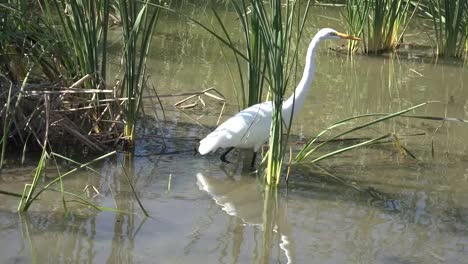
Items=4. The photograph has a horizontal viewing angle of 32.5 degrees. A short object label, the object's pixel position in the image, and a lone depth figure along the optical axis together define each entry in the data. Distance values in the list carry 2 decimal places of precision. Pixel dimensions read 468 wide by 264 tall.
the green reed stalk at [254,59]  5.29
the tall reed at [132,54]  5.21
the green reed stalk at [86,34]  5.23
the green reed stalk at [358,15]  9.01
